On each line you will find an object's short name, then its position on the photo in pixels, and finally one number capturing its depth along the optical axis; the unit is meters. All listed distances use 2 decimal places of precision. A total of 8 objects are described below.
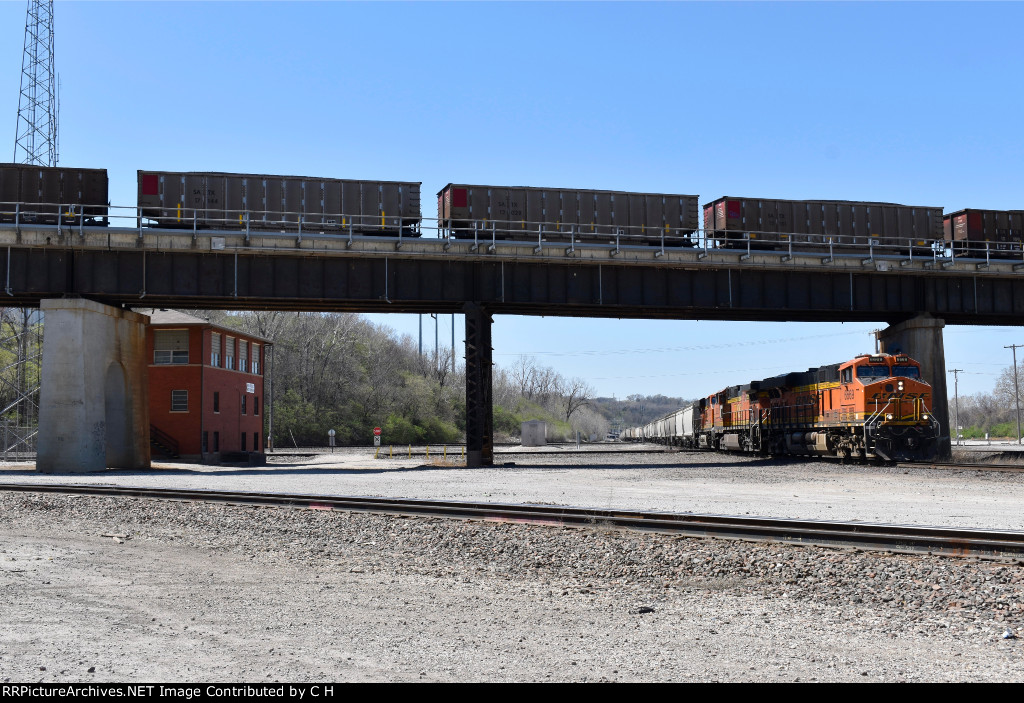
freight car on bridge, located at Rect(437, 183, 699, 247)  38.44
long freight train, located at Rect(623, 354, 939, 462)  30.92
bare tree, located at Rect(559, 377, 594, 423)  151.00
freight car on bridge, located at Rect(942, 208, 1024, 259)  43.12
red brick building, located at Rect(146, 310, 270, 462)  49.66
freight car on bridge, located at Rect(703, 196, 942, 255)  40.69
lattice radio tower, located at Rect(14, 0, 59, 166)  65.06
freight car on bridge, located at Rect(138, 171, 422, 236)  35.91
